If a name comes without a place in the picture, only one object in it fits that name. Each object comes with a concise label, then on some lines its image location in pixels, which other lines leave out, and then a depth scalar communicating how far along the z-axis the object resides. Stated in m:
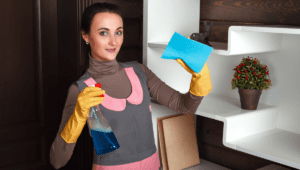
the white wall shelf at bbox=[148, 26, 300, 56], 1.43
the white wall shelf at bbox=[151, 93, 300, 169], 1.48
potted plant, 1.63
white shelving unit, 1.50
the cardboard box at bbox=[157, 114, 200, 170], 1.92
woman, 1.45
